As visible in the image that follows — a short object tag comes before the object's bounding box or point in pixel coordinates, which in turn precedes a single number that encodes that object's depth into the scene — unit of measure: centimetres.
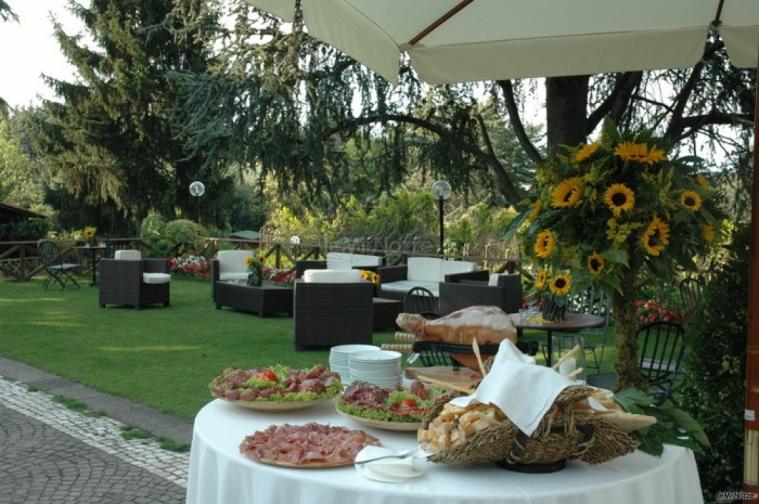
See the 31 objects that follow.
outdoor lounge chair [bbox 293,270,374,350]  889
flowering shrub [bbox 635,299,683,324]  1015
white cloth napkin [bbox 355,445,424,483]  181
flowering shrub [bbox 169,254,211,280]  1817
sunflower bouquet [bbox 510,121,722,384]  249
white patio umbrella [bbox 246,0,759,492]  312
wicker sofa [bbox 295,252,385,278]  1341
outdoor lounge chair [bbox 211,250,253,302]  1320
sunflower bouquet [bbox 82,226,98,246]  1669
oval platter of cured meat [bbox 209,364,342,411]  242
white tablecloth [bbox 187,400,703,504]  176
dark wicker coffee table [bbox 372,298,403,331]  1039
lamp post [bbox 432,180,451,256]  1207
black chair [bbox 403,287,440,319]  958
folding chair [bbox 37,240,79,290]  1571
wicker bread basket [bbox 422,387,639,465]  179
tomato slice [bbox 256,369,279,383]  254
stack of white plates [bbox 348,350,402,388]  273
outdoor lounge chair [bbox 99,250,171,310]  1254
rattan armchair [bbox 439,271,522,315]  952
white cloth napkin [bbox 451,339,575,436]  176
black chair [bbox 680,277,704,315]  338
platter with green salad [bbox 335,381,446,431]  220
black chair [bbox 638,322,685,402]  390
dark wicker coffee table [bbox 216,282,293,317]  1157
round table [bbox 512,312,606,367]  687
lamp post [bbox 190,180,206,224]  2128
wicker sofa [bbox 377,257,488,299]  1167
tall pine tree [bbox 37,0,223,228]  2575
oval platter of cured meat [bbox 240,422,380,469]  191
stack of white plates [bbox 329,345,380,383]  295
